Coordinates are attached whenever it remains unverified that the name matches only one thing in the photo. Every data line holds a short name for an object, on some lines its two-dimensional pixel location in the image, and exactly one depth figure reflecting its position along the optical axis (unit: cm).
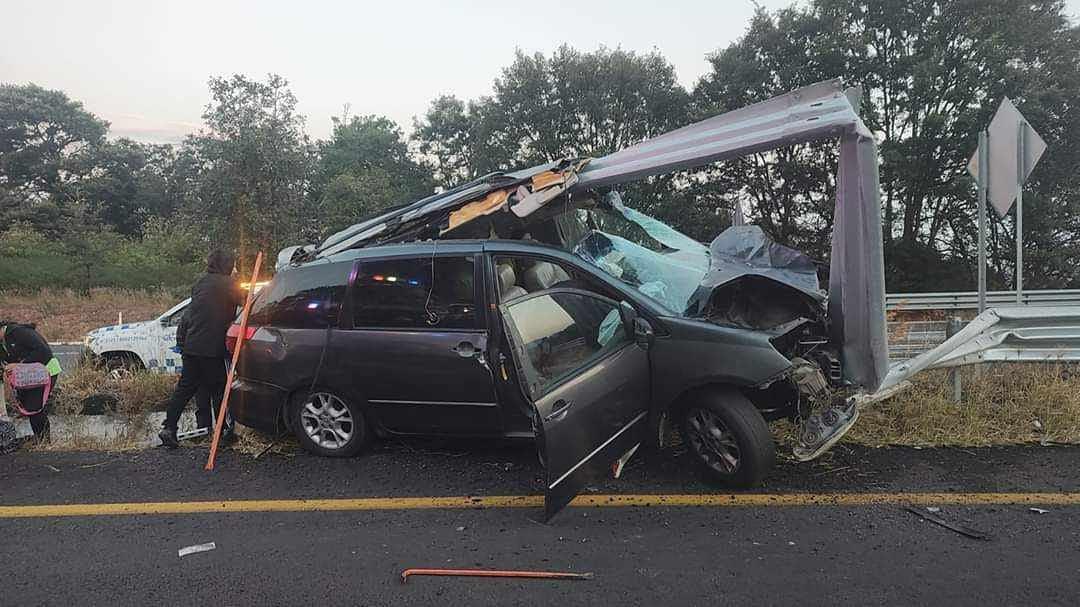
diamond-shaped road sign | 552
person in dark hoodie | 532
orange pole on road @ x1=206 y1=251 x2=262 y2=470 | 507
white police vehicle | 807
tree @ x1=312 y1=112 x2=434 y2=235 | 2288
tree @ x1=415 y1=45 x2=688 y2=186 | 2100
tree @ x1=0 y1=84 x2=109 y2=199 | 3694
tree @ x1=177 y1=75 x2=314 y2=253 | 1547
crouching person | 543
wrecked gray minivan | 371
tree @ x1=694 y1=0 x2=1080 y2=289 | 1634
